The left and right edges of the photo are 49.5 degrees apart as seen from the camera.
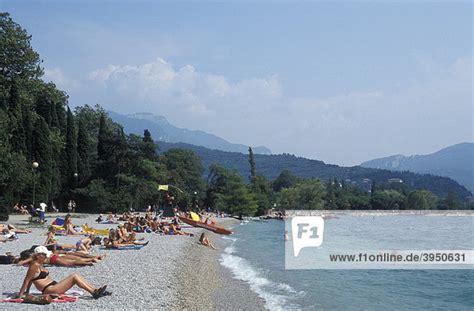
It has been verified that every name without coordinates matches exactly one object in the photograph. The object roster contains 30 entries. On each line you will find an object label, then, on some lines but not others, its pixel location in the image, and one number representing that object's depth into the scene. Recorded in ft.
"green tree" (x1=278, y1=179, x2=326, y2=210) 354.33
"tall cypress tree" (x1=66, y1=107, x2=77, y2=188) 163.22
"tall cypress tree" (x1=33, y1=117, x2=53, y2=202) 129.35
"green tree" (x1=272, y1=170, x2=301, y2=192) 467.89
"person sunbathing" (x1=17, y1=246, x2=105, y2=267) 43.67
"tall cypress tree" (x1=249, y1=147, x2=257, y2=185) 333.21
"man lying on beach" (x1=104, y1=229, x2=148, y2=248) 61.82
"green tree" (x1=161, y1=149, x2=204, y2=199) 262.90
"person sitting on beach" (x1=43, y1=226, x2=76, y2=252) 47.46
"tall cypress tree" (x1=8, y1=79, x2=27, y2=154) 119.65
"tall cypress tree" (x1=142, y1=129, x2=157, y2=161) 192.96
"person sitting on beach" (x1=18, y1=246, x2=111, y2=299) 31.35
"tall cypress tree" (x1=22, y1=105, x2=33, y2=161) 128.36
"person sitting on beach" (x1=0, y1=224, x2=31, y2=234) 68.12
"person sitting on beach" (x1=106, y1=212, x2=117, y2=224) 113.25
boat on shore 122.21
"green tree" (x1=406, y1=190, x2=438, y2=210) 515.50
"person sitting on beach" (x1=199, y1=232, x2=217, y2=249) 89.92
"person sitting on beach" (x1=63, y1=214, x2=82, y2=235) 75.58
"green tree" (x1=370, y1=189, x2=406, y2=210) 499.92
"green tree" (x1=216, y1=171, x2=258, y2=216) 253.24
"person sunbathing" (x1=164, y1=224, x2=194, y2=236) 97.47
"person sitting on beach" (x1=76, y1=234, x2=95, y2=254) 51.80
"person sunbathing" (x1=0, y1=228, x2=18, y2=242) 62.00
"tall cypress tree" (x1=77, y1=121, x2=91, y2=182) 171.32
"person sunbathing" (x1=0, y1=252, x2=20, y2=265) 44.55
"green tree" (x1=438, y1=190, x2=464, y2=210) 567.59
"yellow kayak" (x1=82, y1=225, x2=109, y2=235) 80.94
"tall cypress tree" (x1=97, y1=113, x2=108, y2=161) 179.22
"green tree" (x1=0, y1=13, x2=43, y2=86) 146.92
